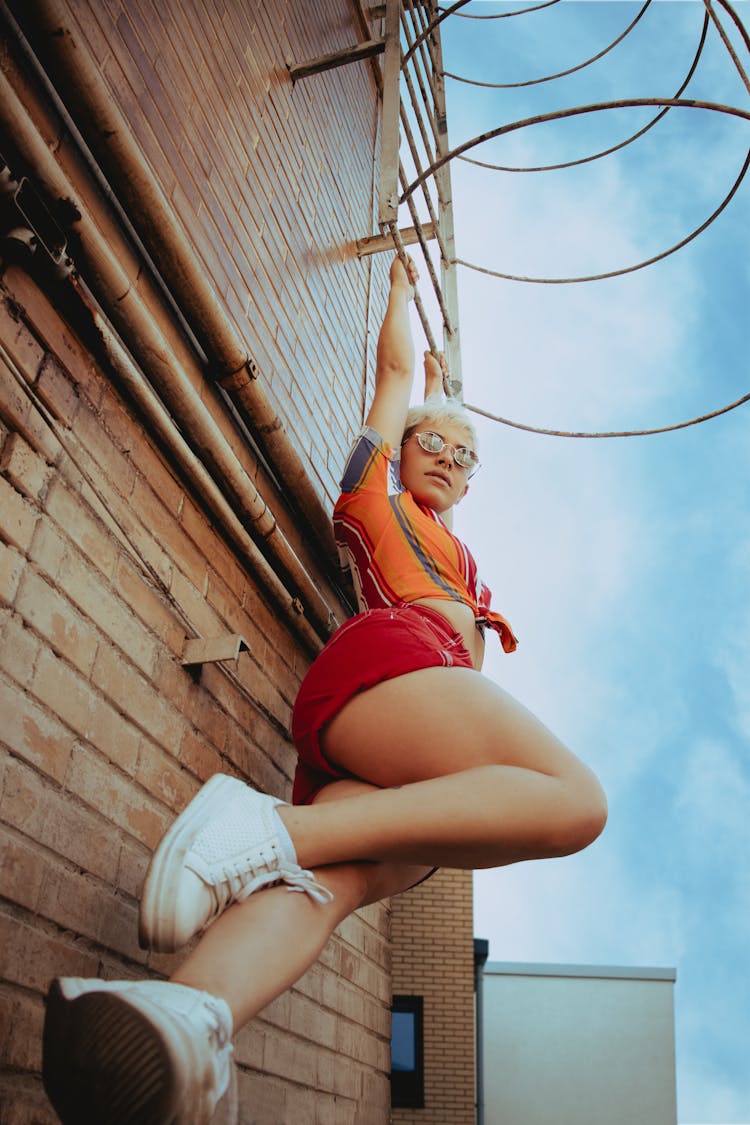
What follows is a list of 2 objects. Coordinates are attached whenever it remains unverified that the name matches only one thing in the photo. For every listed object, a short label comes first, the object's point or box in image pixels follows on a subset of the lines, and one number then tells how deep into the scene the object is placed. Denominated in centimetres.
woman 105
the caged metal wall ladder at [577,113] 335
